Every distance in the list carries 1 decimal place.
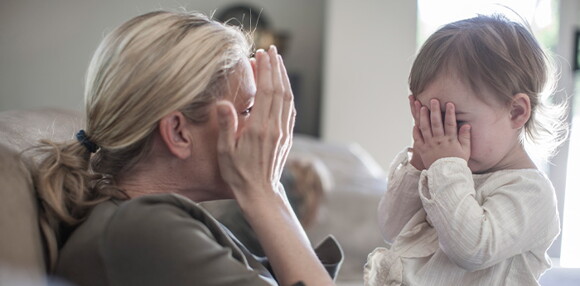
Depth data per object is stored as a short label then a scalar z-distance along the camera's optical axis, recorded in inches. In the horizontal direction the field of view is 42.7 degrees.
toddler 53.0
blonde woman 44.3
